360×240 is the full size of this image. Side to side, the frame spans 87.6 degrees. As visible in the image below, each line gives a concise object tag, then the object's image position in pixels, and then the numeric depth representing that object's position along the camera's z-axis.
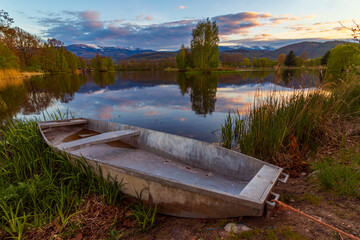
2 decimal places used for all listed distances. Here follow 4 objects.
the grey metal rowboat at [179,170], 2.44
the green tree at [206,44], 49.00
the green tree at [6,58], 28.52
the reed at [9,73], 27.52
